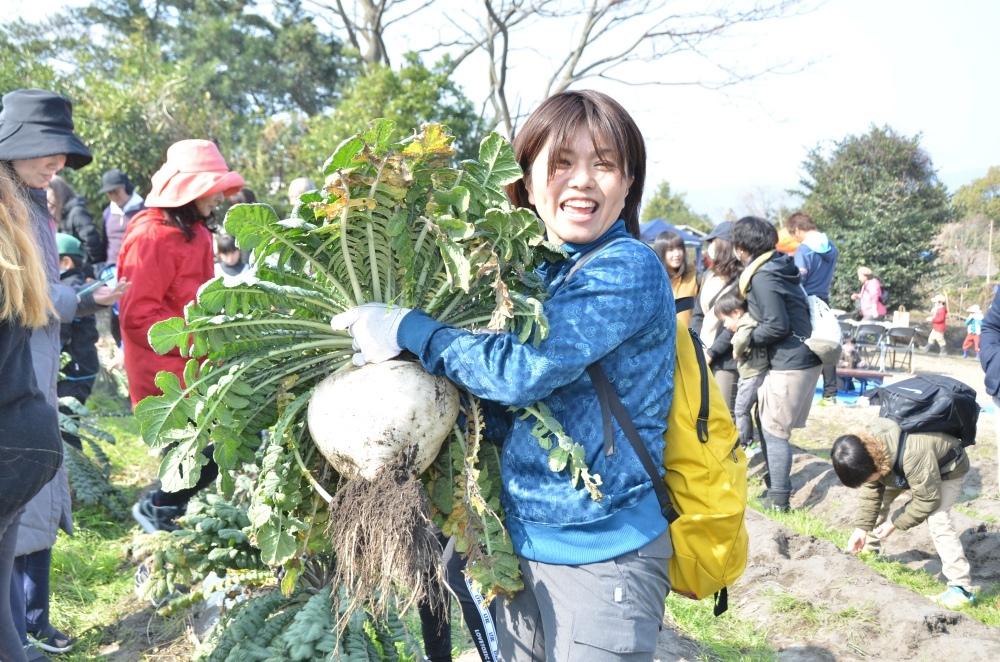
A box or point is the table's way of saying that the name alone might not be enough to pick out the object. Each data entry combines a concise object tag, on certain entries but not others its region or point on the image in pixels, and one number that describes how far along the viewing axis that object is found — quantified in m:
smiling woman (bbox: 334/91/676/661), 1.67
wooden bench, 10.23
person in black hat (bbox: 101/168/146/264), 7.44
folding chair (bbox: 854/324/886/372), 12.41
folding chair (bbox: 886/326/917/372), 12.26
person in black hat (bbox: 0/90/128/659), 2.80
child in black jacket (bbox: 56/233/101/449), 5.61
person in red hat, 3.60
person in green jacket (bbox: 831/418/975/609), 4.04
